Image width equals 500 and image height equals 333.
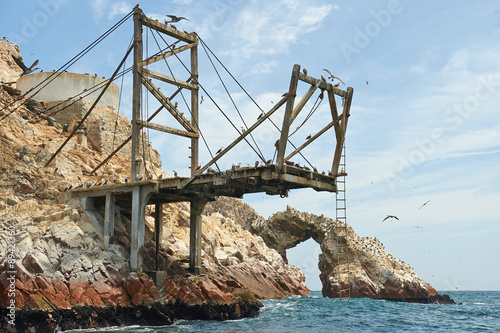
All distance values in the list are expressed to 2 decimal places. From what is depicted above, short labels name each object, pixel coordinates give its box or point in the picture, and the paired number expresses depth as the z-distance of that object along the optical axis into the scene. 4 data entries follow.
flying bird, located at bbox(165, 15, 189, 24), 37.72
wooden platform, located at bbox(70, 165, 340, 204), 28.78
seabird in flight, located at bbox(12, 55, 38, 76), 55.25
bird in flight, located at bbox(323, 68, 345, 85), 29.76
